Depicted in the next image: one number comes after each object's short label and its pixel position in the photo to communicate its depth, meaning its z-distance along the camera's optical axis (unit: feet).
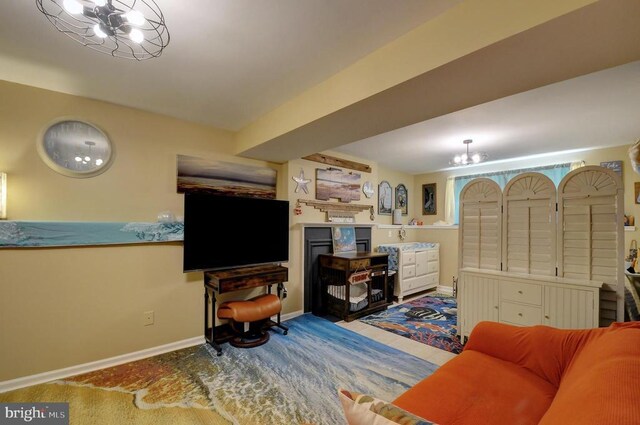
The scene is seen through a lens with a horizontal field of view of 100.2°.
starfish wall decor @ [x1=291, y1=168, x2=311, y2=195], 12.13
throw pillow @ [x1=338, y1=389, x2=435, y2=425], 2.19
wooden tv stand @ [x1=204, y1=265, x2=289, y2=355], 8.90
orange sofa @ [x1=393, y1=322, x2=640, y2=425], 2.47
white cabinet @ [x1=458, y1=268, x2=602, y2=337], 7.23
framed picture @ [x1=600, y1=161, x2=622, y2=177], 12.12
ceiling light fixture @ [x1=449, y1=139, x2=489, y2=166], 12.11
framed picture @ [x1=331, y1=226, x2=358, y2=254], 13.20
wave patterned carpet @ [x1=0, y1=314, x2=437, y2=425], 6.02
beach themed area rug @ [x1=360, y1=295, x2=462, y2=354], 9.75
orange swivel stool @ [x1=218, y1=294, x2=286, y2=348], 8.89
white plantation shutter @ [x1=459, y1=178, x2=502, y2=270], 9.41
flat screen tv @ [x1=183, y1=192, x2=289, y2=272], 8.91
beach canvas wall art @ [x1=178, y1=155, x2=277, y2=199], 9.57
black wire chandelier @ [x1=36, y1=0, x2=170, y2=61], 3.81
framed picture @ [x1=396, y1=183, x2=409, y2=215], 18.37
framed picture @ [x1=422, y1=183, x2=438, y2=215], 18.41
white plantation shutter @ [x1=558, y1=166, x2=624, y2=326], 7.27
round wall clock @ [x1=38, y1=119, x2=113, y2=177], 7.40
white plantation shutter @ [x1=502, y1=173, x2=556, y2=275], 8.34
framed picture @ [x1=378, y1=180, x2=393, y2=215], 16.88
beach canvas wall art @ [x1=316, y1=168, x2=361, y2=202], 12.97
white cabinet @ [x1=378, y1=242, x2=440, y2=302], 14.43
